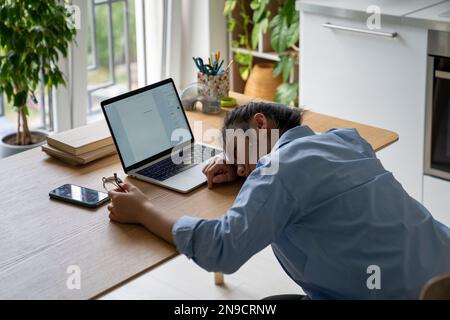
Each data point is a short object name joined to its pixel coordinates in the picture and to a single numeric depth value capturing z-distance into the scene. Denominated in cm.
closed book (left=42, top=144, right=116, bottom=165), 243
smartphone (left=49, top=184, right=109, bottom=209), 216
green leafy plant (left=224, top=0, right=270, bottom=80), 410
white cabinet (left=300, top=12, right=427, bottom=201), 335
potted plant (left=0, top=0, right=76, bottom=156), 334
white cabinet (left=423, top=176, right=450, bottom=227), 341
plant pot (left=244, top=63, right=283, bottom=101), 430
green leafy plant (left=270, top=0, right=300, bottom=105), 395
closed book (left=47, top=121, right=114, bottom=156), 245
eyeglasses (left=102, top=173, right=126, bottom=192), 223
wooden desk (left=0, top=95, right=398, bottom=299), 178
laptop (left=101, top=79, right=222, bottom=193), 232
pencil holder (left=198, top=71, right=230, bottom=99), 289
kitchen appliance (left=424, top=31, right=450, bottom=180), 321
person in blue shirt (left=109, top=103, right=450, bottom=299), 178
